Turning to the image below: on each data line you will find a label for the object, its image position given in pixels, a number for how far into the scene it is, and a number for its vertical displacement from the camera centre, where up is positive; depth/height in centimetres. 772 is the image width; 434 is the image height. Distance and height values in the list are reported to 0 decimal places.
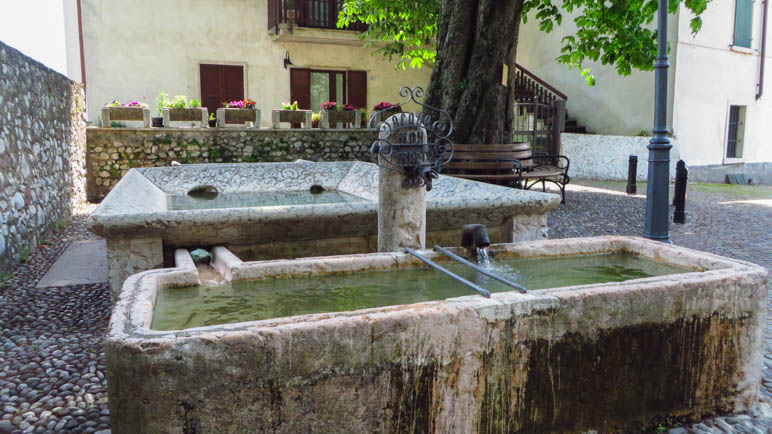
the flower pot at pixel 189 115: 1081 +55
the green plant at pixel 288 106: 1202 +80
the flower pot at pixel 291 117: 1139 +56
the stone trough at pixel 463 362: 175 -74
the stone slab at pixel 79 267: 466 -107
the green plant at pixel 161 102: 1167 +87
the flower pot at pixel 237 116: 1107 +55
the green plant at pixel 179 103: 1145 +81
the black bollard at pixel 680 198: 737 -65
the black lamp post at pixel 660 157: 418 -8
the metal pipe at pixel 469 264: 231 -56
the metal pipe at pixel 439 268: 225 -57
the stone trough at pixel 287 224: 348 -51
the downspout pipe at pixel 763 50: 1412 +234
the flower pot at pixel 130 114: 1032 +54
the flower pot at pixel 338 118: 1179 +55
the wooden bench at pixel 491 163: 698 -21
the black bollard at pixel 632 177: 1010 -53
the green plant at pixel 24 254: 519 -98
